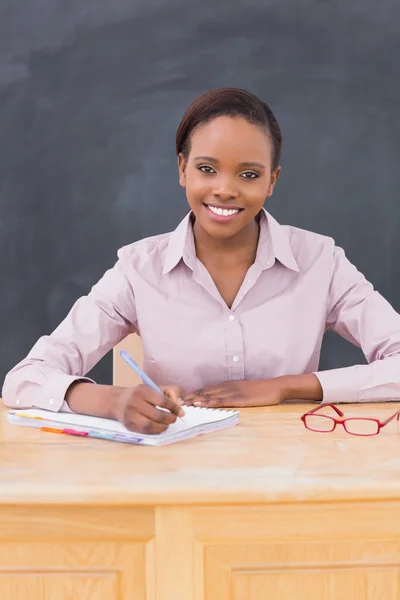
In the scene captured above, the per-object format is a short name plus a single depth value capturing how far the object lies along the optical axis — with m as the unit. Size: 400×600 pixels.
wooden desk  1.47
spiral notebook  1.63
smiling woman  1.94
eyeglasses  1.68
